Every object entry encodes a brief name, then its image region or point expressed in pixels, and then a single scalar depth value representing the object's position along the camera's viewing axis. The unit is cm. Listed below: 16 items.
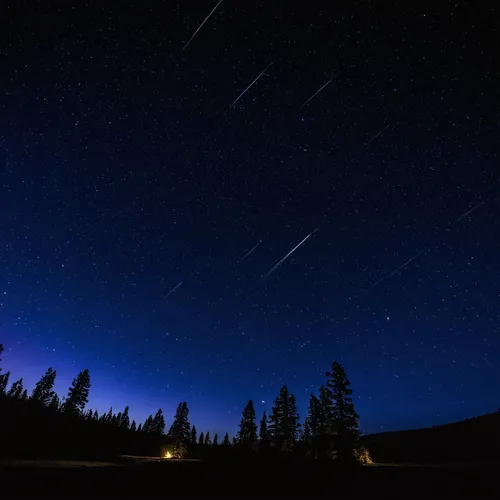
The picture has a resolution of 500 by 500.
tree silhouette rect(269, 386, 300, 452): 4384
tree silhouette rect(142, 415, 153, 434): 12318
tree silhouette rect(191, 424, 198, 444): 11844
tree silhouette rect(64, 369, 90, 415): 5497
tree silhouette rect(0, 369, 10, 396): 11177
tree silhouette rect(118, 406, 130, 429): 12422
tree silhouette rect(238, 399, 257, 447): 5603
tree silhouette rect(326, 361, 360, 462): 2786
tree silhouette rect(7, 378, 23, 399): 11319
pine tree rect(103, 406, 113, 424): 13612
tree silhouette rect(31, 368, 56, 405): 7106
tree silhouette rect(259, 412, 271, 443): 6103
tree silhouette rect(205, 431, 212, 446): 14473
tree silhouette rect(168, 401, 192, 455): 5527
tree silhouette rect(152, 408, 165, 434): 9650
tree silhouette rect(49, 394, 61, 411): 9019
